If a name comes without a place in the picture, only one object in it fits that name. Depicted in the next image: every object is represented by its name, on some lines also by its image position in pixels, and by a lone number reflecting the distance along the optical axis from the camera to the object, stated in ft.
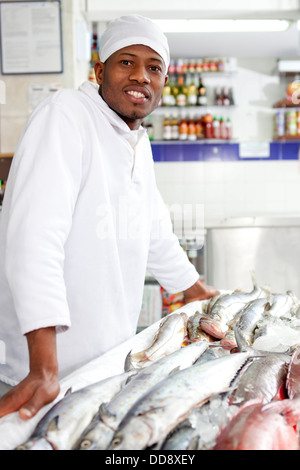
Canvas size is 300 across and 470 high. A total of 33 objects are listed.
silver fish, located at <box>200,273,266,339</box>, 4.70
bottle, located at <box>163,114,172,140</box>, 19.22
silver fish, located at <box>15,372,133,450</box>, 2.56
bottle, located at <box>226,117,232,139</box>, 19.30
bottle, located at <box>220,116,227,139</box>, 19.24
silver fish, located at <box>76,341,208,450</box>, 2.56
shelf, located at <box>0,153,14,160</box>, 12.14
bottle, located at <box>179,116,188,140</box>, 19.08
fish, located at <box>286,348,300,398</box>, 3.09
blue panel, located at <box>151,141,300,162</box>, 20.04
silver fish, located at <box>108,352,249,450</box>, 2.45
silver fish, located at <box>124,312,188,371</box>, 4.00
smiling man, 3.68
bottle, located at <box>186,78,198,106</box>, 19.04
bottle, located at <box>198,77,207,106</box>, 19.16
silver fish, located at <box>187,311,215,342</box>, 4.70
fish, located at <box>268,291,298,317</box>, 5.47
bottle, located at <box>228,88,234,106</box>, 19.40
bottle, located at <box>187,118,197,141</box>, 19.07
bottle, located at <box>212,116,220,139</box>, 19.22
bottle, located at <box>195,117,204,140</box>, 19.35
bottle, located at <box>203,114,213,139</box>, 19.12
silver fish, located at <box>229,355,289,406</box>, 3.00
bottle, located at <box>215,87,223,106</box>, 19.28
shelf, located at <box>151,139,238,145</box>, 19.41
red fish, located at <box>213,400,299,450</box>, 2.39
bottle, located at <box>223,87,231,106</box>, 19.26
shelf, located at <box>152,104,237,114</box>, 19.44
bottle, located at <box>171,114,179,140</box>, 19.26
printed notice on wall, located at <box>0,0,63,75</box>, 12.75
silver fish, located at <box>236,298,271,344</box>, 4.82
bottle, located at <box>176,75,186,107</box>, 19.04
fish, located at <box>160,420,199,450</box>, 2.47
